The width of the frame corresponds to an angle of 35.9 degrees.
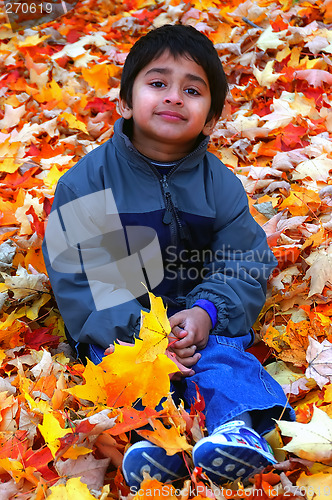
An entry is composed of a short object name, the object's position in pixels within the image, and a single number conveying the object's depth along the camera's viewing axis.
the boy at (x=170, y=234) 1.64
